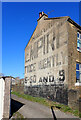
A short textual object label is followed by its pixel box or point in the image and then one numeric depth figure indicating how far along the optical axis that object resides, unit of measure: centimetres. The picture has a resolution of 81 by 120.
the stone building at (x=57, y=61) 1171
